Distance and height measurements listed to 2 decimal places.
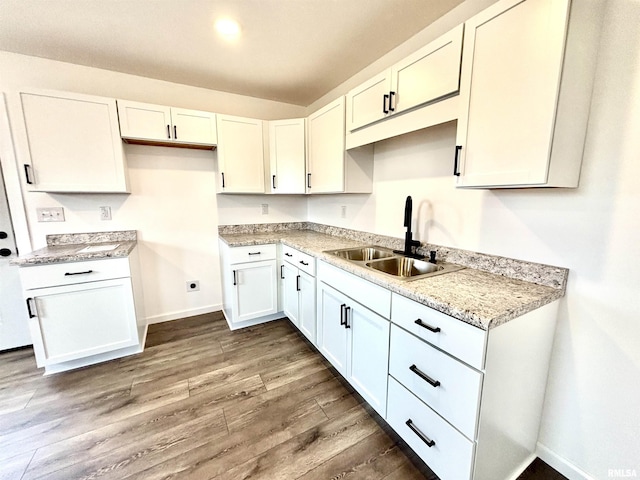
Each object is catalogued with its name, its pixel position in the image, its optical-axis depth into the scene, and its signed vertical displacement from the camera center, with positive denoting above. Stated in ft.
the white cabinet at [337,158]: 7.09 +1.09
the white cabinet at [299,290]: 6.96 -2.65
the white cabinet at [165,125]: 7.14 +2.05
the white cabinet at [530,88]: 3.12 +1.40
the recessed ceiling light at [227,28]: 5.44 +3.60
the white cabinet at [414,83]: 4.20 +2.14
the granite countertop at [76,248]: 5.92 -1.32
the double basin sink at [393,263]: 5.23 -1.46
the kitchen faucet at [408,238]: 5.82 -0.95
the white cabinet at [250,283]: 8.11 -2.71
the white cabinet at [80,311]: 6.06 -2.75
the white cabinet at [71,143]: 6.32 +1.36
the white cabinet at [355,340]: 4.66 -2.91
